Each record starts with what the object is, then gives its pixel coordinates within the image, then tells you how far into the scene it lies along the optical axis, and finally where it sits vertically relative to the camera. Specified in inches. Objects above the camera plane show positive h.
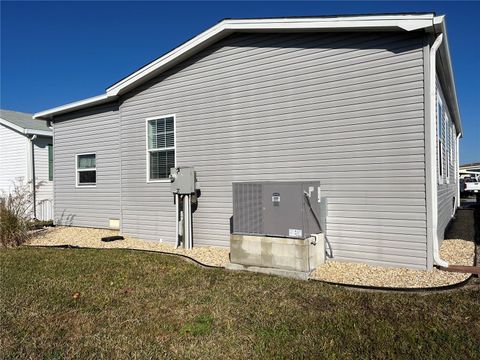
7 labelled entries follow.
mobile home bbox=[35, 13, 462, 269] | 223.1 +39.6
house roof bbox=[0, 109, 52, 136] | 554.3 +91.4
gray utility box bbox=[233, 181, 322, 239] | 220.7 -18.3
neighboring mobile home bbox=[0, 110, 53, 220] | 552.7 +37.7
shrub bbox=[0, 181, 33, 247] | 327.6 -34.6
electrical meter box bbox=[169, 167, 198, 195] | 303.0 +0.2
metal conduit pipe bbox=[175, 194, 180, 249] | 318.7 -31.5
